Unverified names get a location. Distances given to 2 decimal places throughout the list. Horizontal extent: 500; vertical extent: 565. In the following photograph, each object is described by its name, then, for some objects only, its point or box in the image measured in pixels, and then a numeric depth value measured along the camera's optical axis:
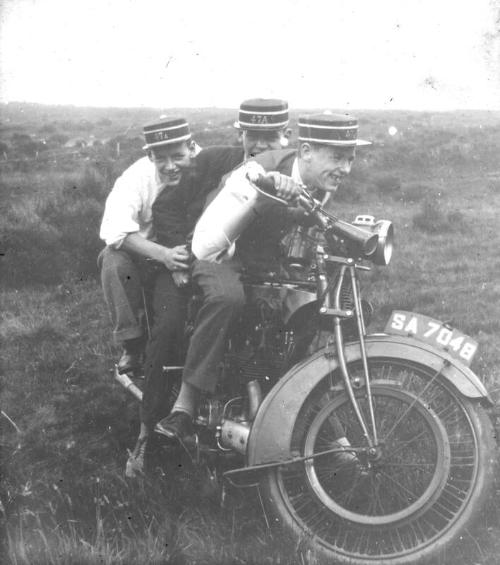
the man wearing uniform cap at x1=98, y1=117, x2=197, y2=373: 3.77
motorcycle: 2.82
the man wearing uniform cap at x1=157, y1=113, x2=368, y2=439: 2.94
